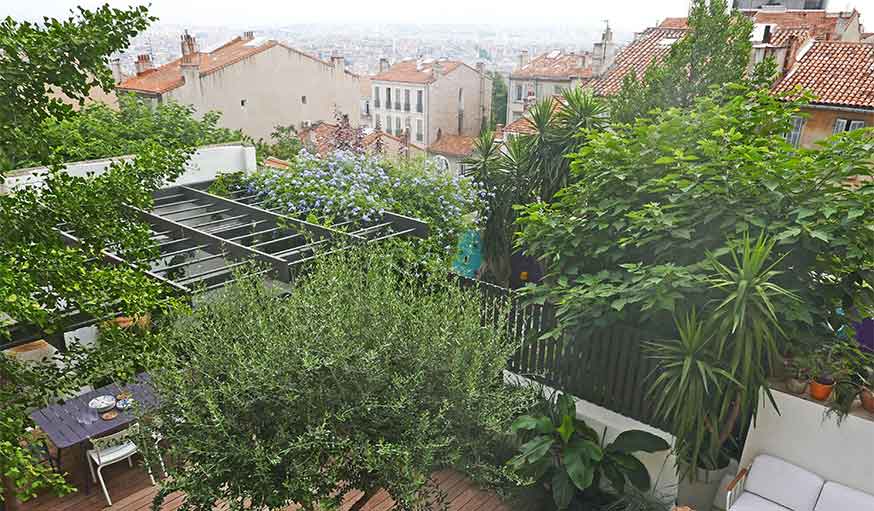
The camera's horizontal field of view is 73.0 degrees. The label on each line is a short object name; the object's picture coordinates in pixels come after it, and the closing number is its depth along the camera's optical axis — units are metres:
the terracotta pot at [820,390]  3.96
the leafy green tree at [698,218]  3.89
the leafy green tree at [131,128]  8.50
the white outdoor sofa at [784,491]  3.85
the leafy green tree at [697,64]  7.40
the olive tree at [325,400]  2.77
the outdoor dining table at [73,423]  4.76
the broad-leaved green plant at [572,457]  4.36
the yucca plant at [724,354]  3.62
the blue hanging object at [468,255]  7.85
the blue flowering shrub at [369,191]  6.75
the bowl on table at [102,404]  5.12
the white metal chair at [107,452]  4.68
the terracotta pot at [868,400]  3.88
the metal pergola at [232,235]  4.88
